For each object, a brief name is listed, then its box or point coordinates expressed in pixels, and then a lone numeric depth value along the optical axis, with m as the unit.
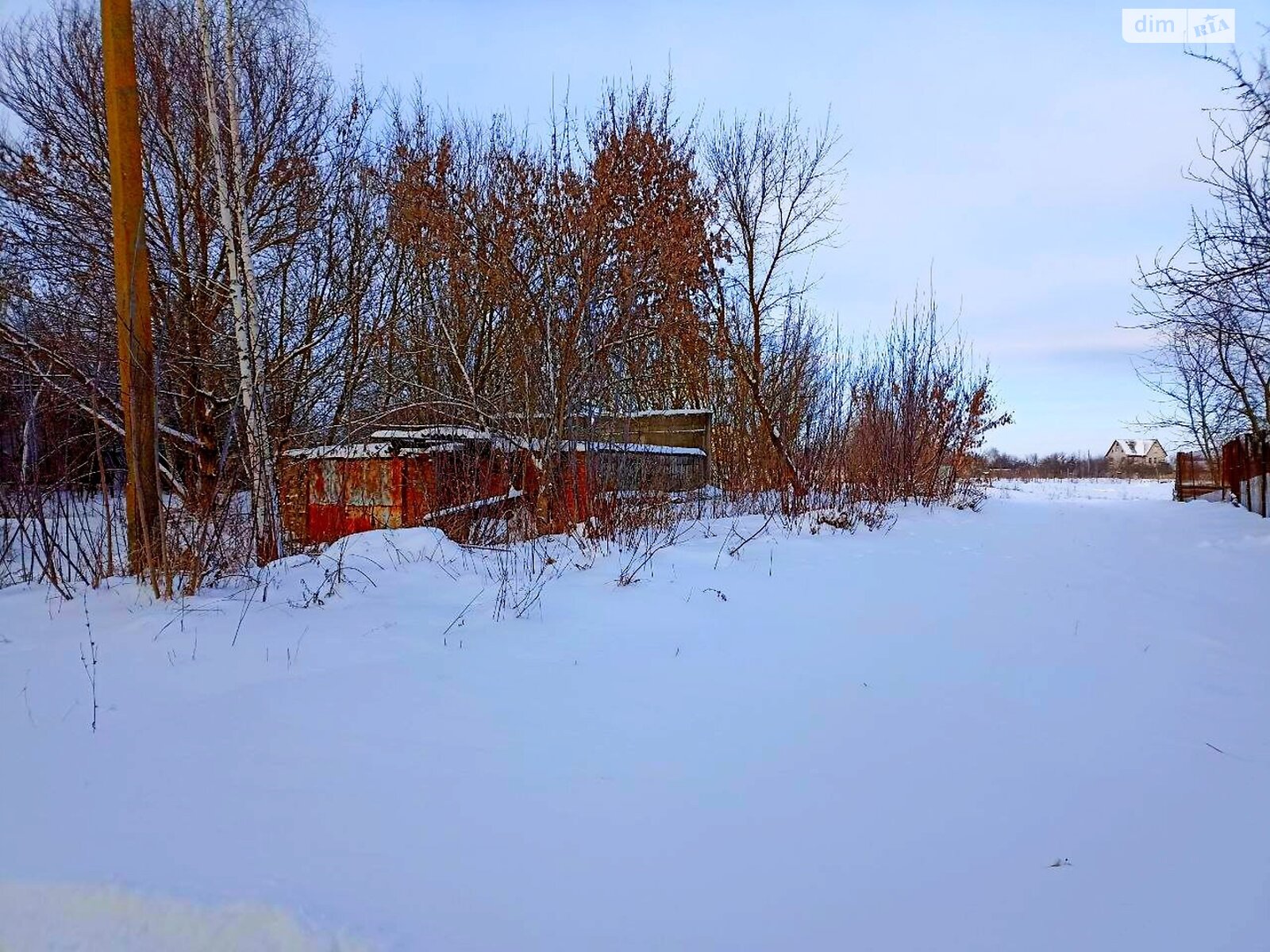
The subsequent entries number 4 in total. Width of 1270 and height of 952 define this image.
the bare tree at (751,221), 9.81
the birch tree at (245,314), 4.55
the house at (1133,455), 56.09
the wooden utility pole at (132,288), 3.49
